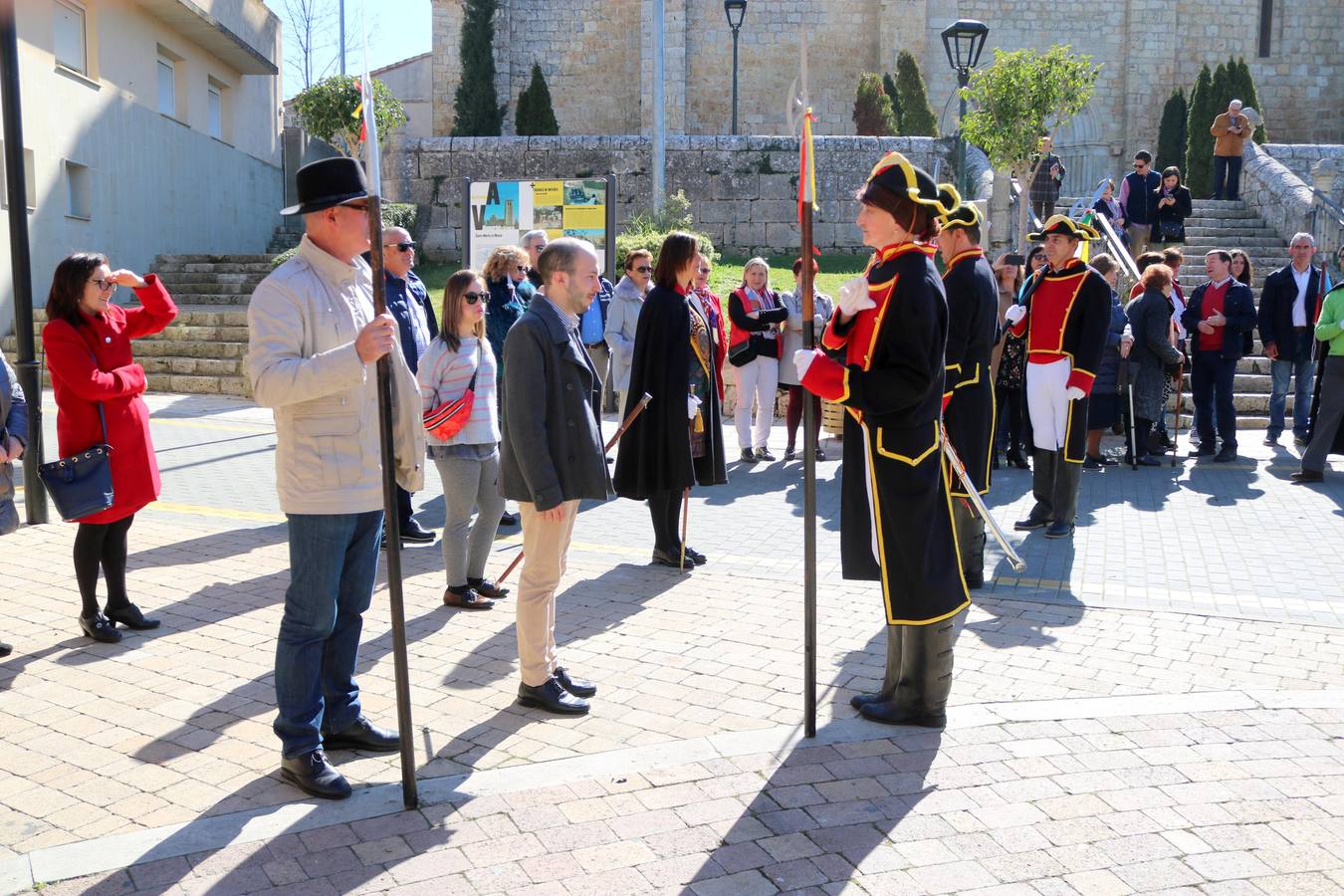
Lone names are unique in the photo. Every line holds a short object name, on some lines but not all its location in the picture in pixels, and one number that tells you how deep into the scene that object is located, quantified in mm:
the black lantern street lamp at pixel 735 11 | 23312
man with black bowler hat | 3773
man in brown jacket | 20203
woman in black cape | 6930
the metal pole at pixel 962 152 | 16011
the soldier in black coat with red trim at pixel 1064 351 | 7633
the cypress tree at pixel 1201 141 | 25375
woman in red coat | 5395
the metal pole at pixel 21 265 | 7879
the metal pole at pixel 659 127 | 20031
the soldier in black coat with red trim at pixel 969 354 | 6051
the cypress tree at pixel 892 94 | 29141
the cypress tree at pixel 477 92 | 30016
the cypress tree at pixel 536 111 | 28703
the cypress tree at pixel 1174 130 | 30703
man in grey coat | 4582
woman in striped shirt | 6316
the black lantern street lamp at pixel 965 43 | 15977
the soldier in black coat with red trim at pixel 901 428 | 4207
